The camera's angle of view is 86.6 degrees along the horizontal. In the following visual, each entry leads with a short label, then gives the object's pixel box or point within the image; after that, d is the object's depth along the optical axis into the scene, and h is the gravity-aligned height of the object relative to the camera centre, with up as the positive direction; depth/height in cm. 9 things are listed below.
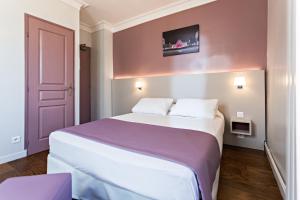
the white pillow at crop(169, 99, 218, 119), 232 -14
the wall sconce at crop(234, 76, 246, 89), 247 +27
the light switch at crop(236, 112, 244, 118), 251 -24
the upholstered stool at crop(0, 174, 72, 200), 87 -52
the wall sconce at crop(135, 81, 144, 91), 356 +31
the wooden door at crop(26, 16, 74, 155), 241 +31
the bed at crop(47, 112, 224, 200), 86 -47
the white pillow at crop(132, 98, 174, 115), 270 -12
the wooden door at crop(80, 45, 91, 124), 400 +38
